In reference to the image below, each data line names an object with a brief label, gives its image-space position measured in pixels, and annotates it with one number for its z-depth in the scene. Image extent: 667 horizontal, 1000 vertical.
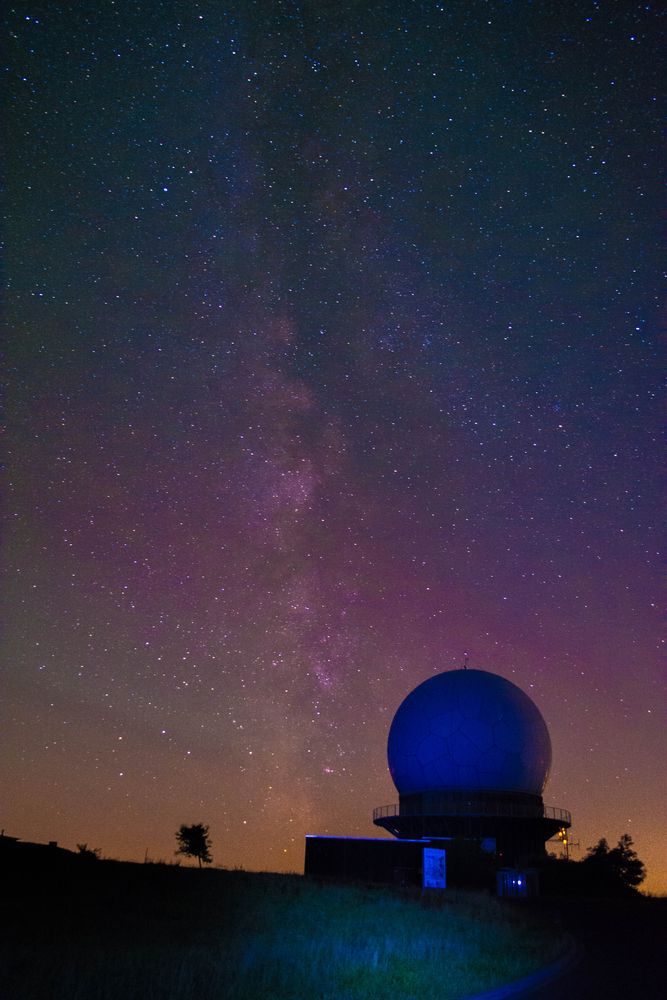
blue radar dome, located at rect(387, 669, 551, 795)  44.69
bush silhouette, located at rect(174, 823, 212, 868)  50.06
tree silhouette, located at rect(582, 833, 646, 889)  42.44
